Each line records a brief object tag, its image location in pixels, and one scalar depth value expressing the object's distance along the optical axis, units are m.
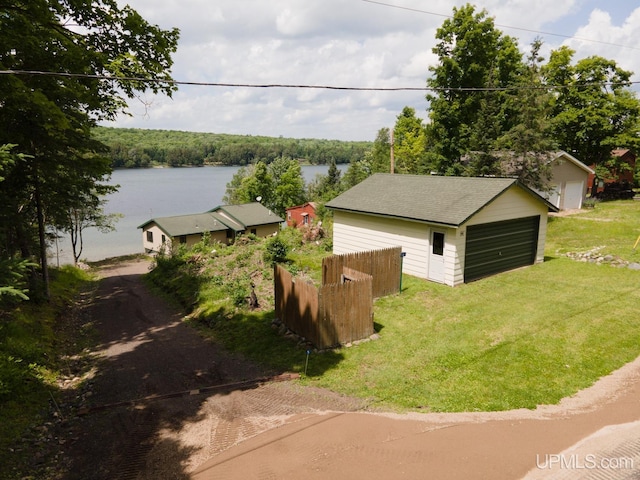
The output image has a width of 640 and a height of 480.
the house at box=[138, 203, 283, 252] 47.84
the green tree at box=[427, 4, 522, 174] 33.81
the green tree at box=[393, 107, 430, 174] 60.03
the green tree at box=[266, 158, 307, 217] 68.69
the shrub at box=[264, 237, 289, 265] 20.78
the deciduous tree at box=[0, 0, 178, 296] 11.70
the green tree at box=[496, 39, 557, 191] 28.25
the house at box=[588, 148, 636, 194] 44.85
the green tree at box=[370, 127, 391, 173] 66.68
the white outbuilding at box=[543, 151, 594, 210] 34.31
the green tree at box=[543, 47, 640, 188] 39.03
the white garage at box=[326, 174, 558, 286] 17.45
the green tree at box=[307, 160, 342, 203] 76.94
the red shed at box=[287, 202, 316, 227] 54.47
